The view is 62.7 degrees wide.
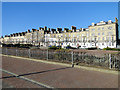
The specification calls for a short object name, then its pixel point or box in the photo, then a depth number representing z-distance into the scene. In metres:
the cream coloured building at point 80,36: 47.75
